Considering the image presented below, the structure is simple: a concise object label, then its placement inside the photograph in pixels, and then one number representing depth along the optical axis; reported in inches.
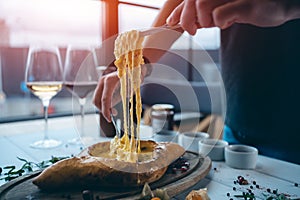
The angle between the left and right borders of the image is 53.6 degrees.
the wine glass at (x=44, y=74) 37.1
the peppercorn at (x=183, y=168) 24.9
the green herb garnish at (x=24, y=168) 26.4
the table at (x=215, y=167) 24.3
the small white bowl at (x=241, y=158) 29.4
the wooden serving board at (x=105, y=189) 20.3
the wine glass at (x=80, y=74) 39.0
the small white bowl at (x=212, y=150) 31.9
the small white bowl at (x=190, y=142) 35.0
